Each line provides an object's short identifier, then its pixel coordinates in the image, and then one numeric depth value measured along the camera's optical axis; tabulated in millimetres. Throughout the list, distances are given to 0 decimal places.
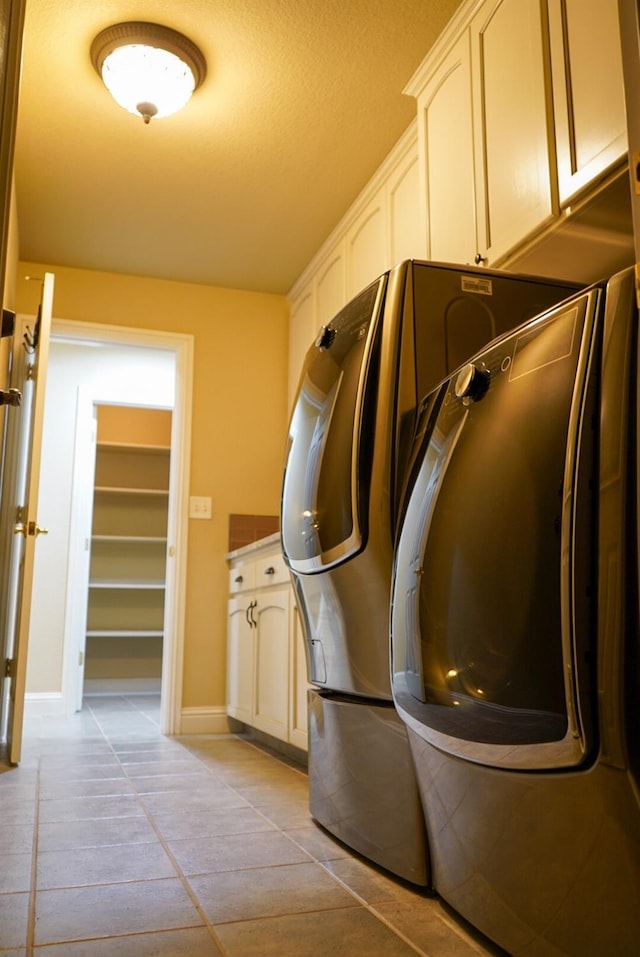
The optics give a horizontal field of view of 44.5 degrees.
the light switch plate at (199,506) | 3912
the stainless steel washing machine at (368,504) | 1532
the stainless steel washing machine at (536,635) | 890
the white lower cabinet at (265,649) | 2826
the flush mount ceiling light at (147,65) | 2361
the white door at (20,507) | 2916
